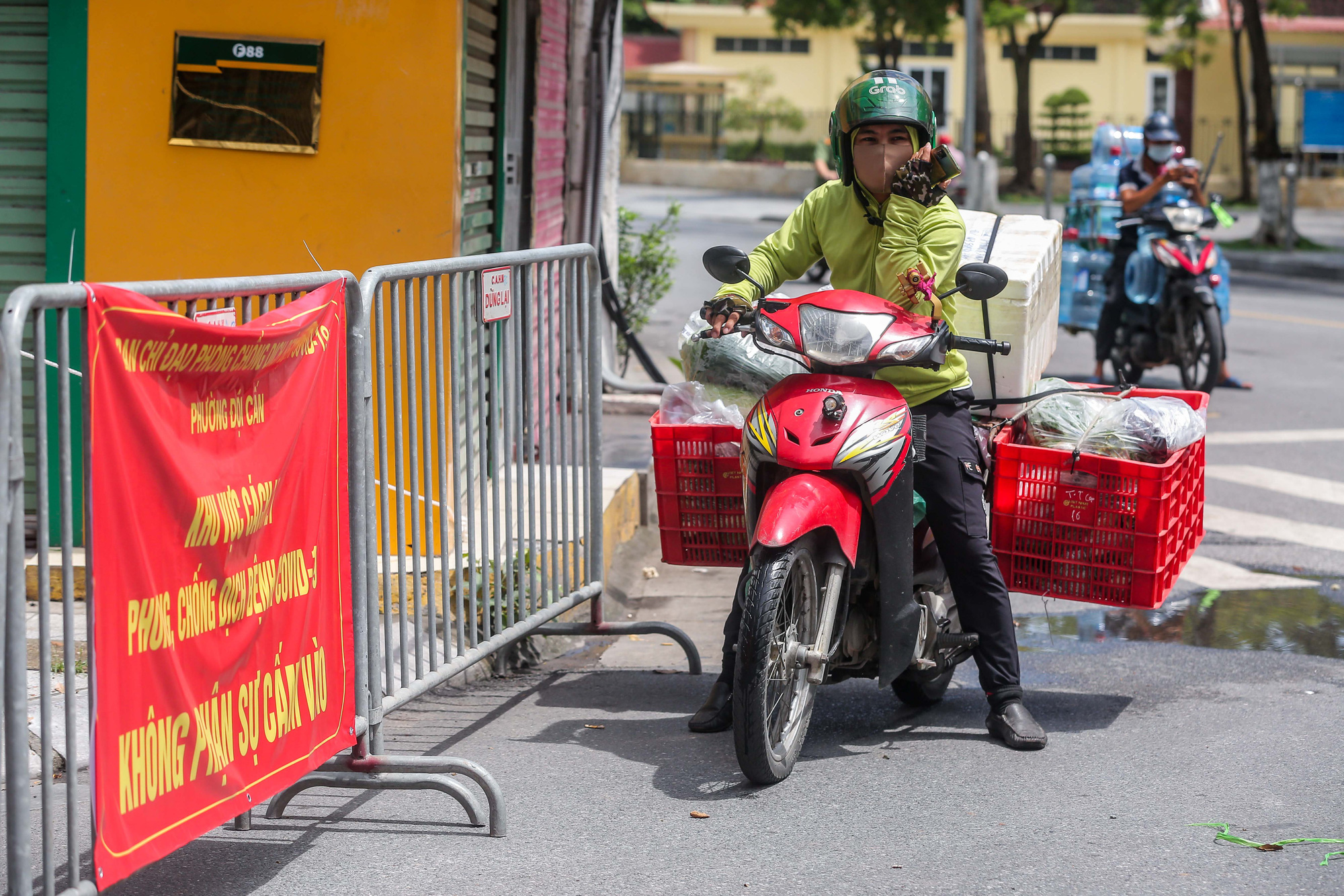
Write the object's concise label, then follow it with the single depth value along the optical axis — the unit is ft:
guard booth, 156.46
